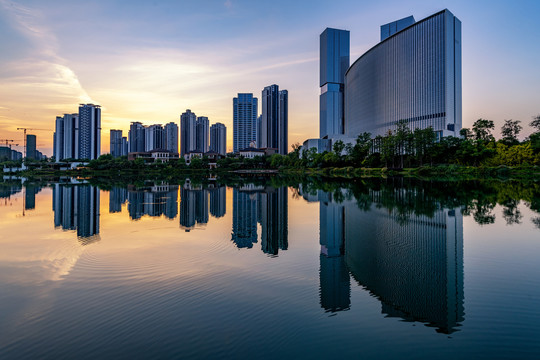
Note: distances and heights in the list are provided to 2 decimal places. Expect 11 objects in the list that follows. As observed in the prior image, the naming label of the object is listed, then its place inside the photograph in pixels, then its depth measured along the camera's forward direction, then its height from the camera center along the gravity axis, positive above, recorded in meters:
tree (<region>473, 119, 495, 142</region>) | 65.31 +10.98
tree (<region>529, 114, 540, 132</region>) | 67.51 +12.49
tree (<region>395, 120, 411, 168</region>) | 69.62 +9.31
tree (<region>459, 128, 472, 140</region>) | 68.31 +10.53
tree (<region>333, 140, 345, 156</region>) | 83.38 +9.26
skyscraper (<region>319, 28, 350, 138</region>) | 195.00 +62.64
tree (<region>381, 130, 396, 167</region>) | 70.06 +7.85
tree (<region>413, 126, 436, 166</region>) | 67.25 +8.70
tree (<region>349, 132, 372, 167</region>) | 77.76 +7.86
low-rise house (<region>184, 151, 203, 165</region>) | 127.59 +11.42
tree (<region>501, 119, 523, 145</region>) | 67.64 +11.03
